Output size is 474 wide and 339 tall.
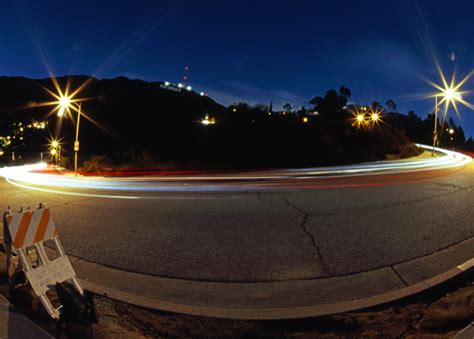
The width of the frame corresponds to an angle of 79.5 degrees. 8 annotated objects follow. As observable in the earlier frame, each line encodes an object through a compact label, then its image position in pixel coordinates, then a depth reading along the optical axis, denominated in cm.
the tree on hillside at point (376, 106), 6794
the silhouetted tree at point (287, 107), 7593
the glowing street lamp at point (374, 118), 5289
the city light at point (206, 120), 3681
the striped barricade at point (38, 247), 315
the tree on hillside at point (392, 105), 8526
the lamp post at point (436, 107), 2966
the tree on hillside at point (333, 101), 6994
